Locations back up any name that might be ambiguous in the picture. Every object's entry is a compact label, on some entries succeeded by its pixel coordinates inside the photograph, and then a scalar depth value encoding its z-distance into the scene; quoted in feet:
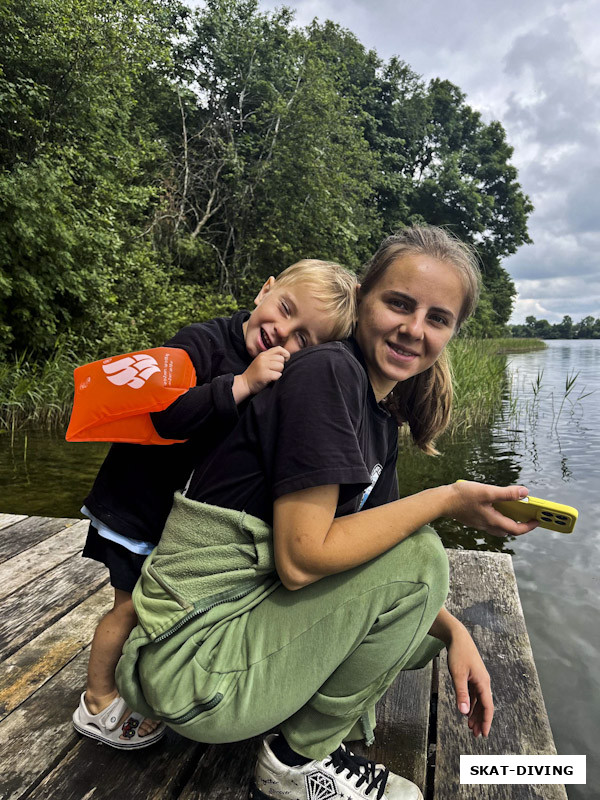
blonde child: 4.09
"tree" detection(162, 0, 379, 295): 47.24
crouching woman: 3.53
